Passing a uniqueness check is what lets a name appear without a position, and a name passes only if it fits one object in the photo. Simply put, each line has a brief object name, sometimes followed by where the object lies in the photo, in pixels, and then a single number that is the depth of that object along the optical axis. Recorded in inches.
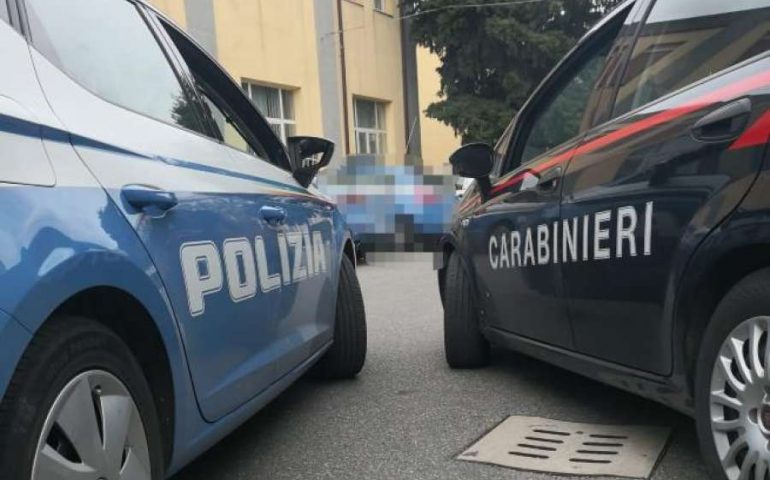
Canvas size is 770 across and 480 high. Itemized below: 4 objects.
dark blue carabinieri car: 82.3
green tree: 754.8
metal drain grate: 111.2
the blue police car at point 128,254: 62.2
